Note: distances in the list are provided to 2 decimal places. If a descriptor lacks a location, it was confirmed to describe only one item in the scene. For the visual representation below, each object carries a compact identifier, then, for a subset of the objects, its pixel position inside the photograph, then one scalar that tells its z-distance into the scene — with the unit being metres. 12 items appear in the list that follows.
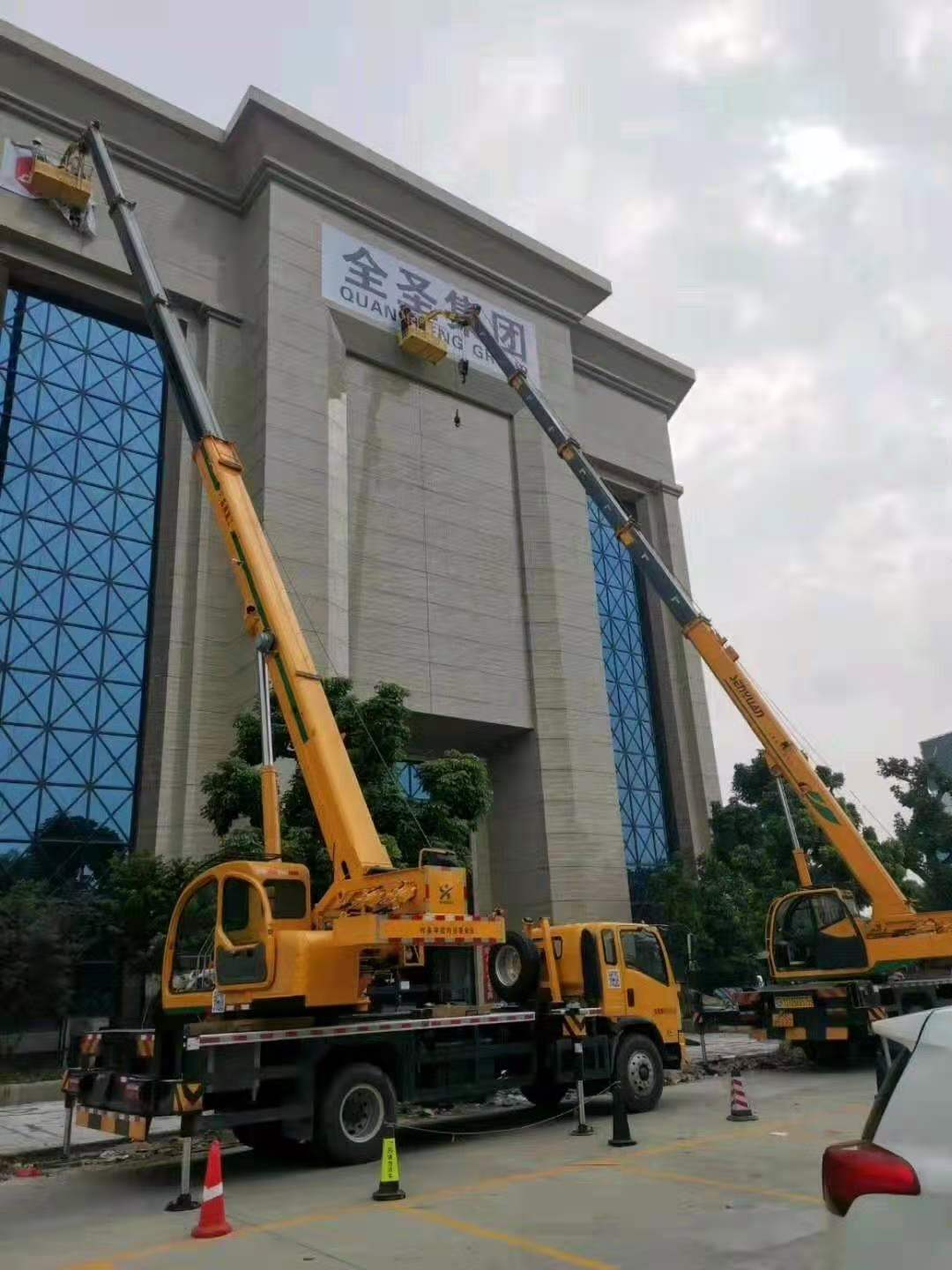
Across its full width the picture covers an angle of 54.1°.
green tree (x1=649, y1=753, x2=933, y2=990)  28.39
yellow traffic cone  8.11
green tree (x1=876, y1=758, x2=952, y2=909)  31.22
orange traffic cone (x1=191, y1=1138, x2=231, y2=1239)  7.24
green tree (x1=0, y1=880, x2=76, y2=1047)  18.19
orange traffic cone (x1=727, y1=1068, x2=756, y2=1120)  11.72
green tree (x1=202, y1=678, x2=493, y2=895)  17.64
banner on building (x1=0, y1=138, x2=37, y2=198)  26.11
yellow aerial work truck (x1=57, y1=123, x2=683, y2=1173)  9.83
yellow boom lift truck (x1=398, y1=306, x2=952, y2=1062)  16.20
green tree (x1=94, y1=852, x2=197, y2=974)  19.42
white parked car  2.64
